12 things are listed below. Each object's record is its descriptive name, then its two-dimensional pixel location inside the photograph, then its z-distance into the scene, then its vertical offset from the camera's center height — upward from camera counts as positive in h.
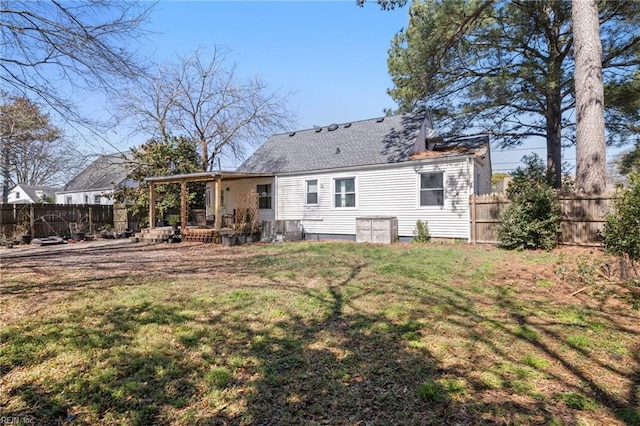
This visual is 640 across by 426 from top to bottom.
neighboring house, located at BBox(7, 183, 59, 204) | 34.94 +2.40
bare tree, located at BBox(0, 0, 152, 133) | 5.53 +2.75
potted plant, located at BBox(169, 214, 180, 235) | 16.72 -0.29
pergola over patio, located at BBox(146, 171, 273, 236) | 12.62 +1.30
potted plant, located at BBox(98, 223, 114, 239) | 15.81 -0.74
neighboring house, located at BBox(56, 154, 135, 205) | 26.69 +2.35
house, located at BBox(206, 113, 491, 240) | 11.69 +1.24
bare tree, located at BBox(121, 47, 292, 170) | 18.55 +5.72
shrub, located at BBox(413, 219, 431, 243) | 11.86 -0.80
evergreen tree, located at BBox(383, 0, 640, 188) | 12.30 +5.68
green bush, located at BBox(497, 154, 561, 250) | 9.41 -0.35
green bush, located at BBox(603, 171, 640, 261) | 7.20 -0.37
